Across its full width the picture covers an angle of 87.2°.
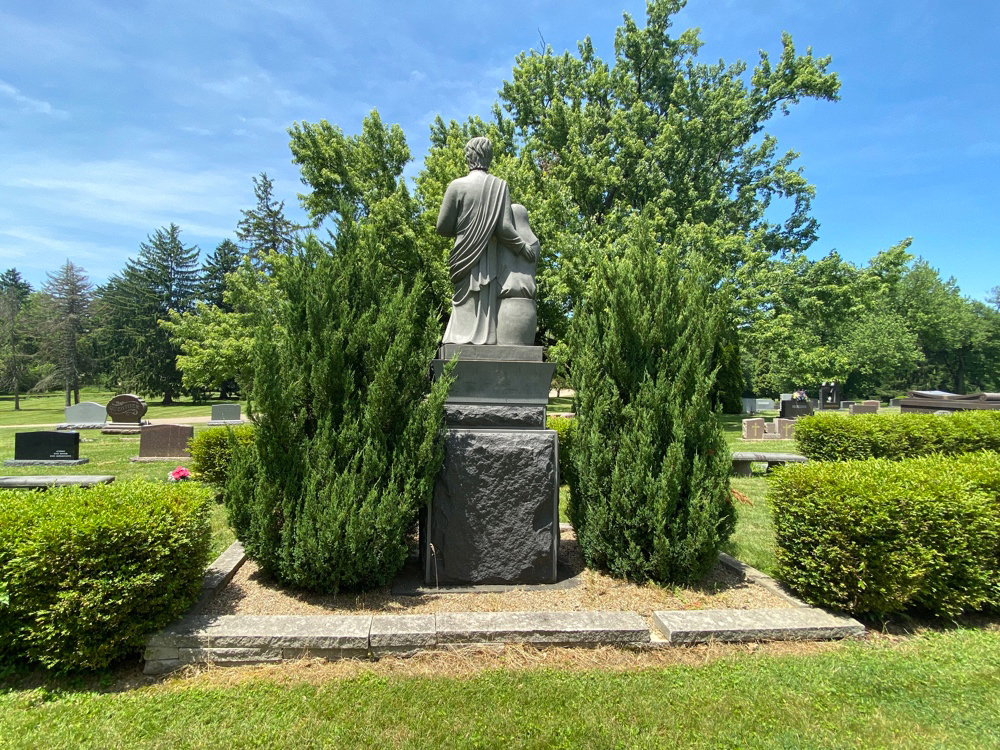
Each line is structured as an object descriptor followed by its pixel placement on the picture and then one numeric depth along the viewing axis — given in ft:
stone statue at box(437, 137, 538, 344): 16.85
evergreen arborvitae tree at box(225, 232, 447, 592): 12.84
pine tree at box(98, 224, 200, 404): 140.77
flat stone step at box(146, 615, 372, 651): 10.75
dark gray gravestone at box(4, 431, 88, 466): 39.93
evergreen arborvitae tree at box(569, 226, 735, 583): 13.99
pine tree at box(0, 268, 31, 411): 128.57
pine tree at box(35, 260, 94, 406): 115.75
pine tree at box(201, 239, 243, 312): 156.87
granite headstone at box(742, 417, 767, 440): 60.49
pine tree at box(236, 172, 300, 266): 144.56
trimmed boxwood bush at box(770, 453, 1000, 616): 12.34
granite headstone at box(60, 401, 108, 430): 67.51
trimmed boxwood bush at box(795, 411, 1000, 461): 30.50
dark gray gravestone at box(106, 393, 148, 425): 65.31
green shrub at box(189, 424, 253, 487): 27.99
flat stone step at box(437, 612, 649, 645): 11.16
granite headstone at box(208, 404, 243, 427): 70.69
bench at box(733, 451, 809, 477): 34.83
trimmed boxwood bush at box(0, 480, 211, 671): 9.84
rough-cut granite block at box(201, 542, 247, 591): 13.73
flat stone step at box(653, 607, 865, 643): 11.58
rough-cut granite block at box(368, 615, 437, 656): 11.03
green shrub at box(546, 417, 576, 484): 16.42
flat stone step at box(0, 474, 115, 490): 25.86
